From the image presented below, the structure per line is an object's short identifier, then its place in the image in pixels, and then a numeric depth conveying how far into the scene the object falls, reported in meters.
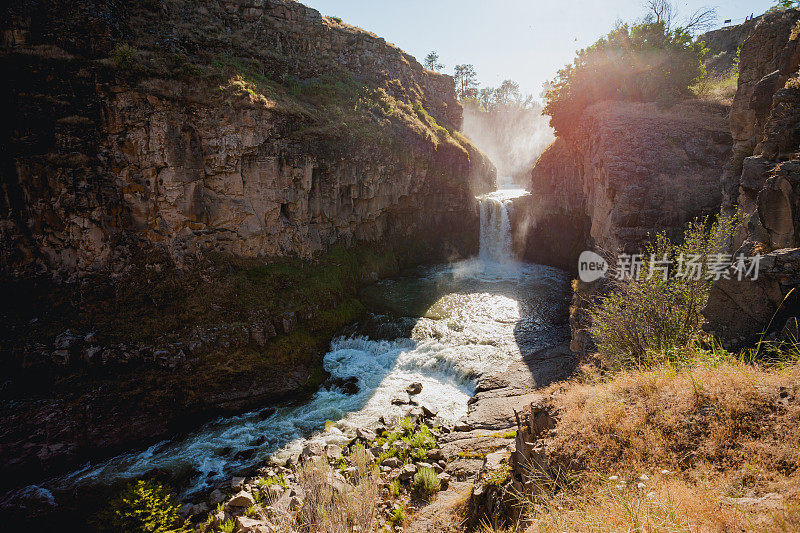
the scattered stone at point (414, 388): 14.70
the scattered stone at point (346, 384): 15.18
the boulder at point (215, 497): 9.75
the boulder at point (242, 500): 9.34
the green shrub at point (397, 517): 8.32
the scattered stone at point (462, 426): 12.04
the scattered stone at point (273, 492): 9.23
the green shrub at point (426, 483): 9.03
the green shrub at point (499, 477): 7.22
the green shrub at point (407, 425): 12.18
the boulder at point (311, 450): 10.96
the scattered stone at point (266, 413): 13.98
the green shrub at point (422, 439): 11.32
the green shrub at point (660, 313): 7.93
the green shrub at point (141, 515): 8.44
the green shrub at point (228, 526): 8.45
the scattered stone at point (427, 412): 13.13
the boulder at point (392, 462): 10.35
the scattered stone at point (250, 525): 8.06
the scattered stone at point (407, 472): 9.69
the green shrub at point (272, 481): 10.19
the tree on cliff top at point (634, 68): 24.03
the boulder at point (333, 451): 10.93
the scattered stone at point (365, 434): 12.01
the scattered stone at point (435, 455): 10.65
